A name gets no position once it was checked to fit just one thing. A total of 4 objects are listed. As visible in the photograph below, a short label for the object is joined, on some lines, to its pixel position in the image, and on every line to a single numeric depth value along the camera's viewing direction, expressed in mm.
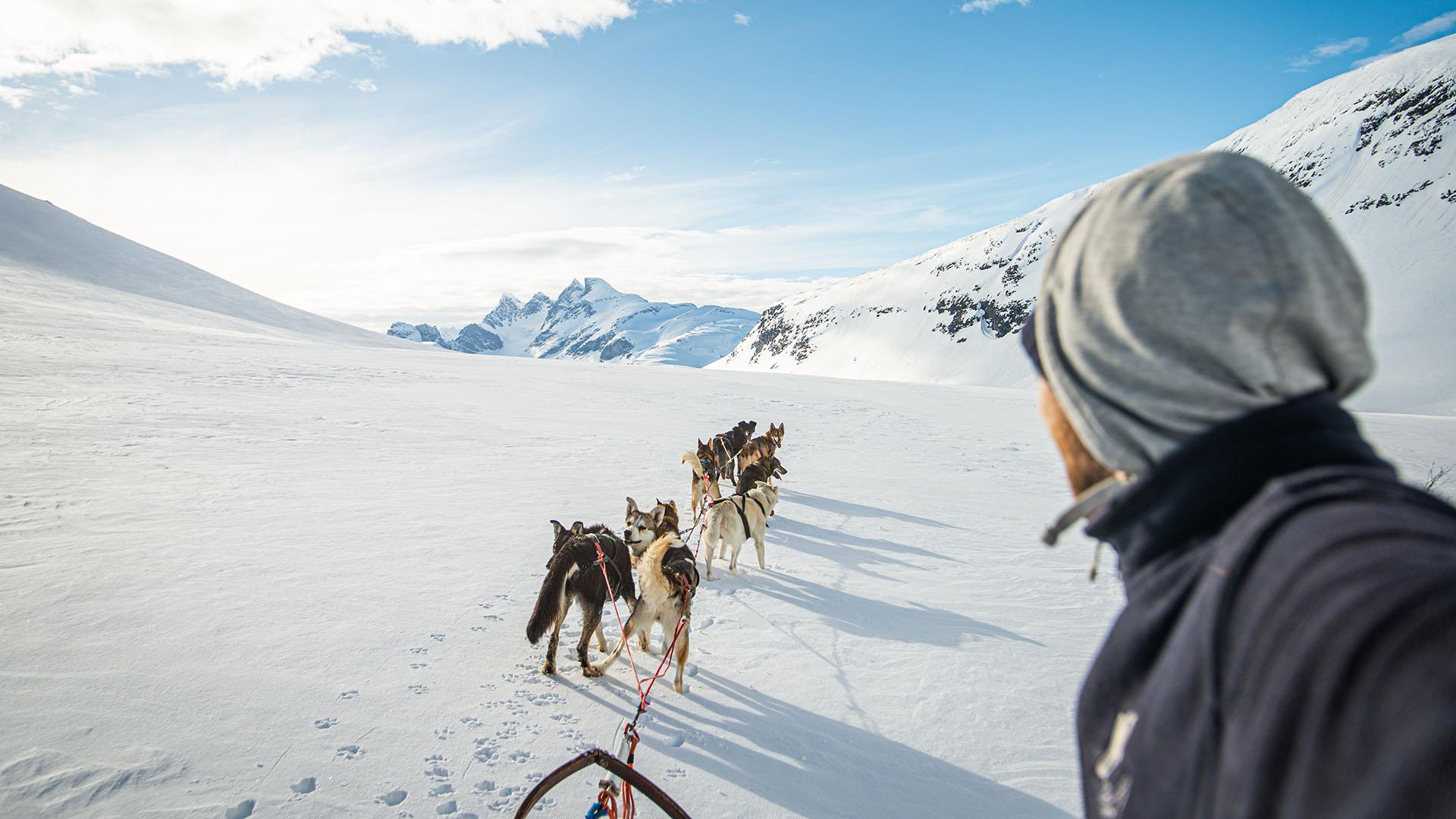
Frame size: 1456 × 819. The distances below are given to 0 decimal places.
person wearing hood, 483
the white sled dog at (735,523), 6844
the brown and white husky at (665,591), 4520
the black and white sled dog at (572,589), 4473
